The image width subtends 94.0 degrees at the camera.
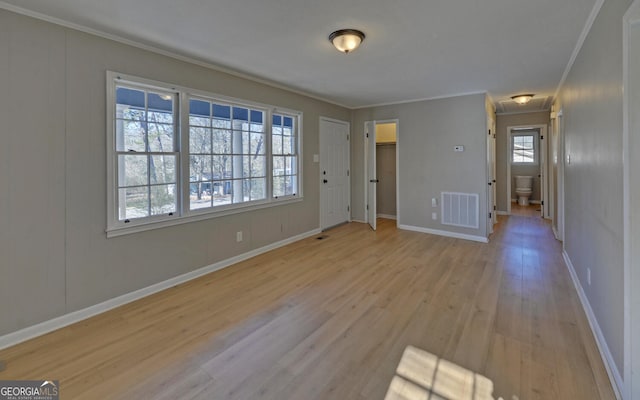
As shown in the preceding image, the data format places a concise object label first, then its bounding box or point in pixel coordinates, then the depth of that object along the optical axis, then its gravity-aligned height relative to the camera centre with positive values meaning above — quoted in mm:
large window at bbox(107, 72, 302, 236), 2830 +506
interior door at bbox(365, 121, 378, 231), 5703 +582
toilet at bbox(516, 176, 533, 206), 8570 +231
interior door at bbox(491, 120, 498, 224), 5828 +642
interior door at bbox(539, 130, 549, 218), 6556 +434
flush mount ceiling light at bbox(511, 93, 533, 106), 5223 +1776
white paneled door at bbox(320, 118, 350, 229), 5691 +495
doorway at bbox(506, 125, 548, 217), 8938 +1147
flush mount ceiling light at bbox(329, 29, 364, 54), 2643 +1436
